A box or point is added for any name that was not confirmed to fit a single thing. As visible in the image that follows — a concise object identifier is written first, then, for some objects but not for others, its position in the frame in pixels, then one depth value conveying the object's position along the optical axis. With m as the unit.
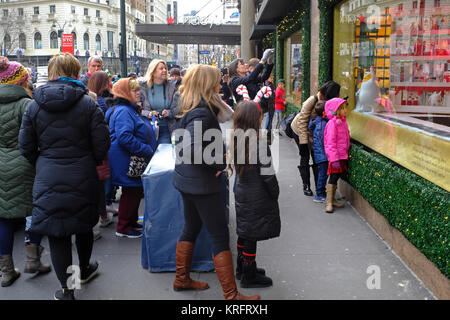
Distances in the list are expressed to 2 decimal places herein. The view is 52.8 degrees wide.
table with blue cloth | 4.29
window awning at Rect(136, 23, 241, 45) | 33.56
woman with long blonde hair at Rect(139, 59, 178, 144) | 5.88
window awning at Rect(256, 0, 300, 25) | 13.38
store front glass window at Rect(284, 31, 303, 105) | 12.88
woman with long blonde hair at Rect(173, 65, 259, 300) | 3.47
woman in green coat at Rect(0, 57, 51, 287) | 4.02
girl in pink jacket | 6.19
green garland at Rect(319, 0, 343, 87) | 8.40
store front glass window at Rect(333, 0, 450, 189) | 4.54
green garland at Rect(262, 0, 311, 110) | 10.75
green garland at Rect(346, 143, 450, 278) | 3.54
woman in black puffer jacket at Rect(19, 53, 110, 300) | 3.57
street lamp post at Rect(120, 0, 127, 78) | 15.89
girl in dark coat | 3.62
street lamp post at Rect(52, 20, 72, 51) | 80.89
